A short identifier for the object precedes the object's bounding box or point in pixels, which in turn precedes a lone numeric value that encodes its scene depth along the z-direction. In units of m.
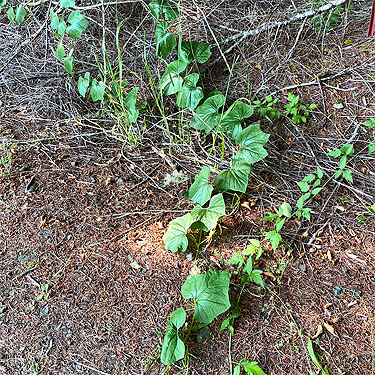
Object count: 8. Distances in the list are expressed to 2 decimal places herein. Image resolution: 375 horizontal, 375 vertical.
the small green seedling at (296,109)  2.12
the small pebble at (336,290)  1.52
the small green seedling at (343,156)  1.81
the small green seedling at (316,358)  1.32
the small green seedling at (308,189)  1.74
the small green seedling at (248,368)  1.31
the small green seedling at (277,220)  1.62
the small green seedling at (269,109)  2.14
